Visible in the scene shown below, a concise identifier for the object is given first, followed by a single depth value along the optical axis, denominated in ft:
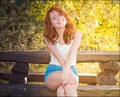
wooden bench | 12.84
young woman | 11.41
